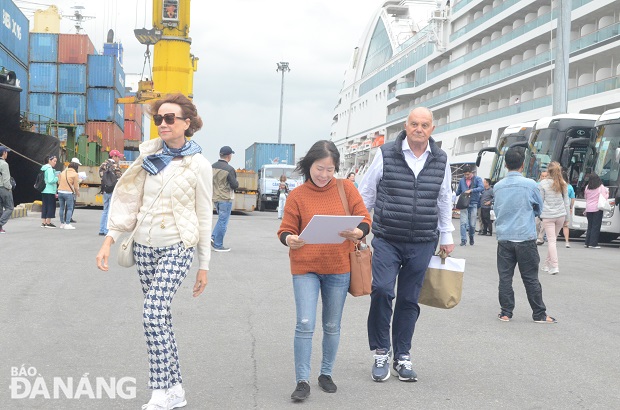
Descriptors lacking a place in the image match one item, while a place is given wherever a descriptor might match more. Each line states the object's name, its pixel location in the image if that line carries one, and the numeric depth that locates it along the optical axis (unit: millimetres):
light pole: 78438
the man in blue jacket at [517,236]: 8359
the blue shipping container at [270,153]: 46281
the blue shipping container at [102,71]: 47844
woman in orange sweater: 5141
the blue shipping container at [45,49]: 45969
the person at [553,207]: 12688
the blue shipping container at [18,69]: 30547
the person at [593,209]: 19781
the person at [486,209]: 22797
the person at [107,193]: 17578
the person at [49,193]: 19219
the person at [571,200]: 19586
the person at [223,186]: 14711
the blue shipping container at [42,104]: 45781
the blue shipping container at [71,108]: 46594
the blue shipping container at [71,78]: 46656
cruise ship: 40469
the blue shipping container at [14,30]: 30578
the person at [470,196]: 18641
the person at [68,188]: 19141
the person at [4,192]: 17656
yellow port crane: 28375
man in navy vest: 5746
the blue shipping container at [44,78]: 45938
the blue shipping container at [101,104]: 48031
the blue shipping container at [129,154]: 67738
